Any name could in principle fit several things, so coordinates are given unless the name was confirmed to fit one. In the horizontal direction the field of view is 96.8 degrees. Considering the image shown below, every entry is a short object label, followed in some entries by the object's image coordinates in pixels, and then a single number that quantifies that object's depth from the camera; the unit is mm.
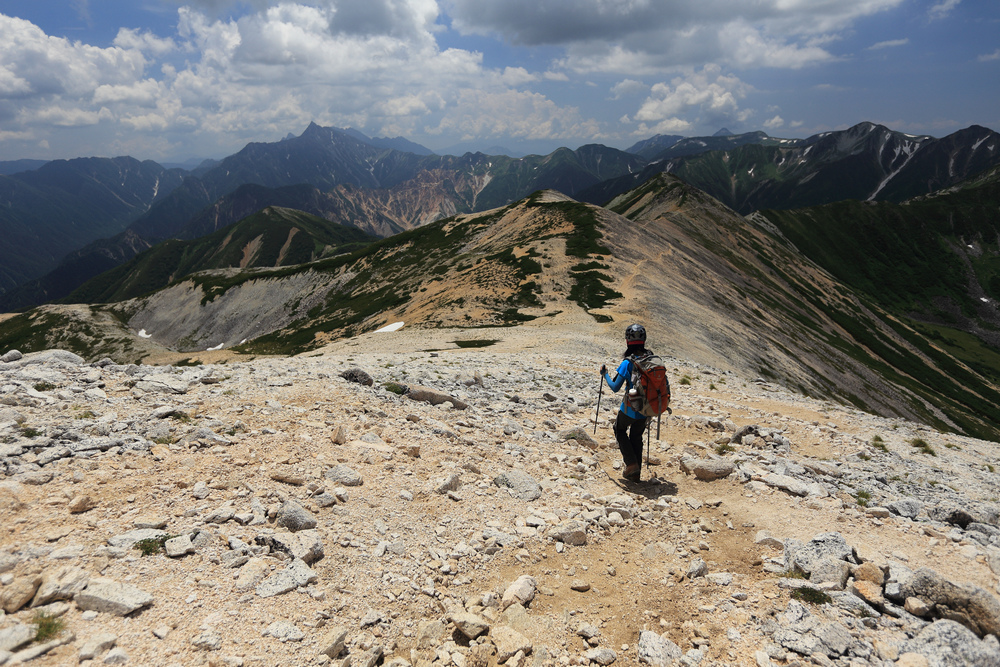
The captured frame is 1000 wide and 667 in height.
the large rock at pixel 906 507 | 9180
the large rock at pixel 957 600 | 5539
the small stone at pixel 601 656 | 5875
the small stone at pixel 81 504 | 7105
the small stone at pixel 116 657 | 4896
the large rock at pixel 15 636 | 4773
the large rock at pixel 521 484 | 10008
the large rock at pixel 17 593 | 5262
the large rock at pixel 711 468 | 11078
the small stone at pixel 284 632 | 5676
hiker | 11063
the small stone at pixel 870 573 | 6578
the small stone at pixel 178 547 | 6590
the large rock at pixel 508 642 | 5984
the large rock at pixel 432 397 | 14969
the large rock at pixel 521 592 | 7008
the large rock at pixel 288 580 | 6348
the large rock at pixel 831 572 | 6675
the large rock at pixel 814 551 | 7105
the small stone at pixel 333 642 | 5574
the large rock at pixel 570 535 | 8516
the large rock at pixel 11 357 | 13906
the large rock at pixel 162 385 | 12375
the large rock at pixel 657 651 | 5801
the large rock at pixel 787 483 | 10016
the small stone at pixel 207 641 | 5285
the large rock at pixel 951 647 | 5199
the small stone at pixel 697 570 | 7484
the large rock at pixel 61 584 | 5426
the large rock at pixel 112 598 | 5508
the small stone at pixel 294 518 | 7746
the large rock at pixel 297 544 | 7074
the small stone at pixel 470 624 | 6246
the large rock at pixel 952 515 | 8781
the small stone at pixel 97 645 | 4902
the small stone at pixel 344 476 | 9312
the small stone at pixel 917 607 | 5902
